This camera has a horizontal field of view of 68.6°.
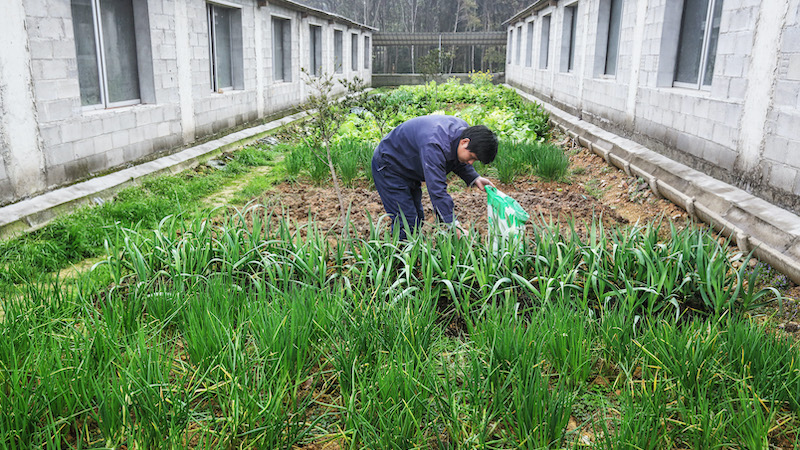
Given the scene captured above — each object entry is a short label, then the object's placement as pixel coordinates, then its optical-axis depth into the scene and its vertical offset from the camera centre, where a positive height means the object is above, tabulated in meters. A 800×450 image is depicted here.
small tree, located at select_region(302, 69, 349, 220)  4.84 -0.35
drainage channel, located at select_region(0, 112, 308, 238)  4.92 -1.18
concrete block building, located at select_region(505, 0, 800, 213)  5.02 -0.04
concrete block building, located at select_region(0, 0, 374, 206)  5.33 -0.11
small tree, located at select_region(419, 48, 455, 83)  25.36 +0.53
